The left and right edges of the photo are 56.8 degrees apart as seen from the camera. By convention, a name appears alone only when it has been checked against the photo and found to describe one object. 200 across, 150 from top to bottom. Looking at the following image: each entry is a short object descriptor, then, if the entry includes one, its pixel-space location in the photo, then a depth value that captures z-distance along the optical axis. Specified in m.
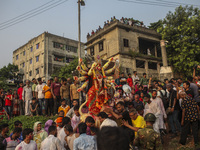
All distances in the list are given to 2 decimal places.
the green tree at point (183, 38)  22.33
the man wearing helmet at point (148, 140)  3.54
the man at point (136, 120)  4.83
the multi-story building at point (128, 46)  24.33
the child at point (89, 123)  4.55
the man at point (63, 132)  5.10
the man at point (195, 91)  6.96
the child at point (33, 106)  9.50
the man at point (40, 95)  9.86
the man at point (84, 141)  3.79
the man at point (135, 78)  11.85
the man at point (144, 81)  11.31
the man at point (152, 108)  6.80
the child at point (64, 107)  7.84
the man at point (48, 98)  9.69
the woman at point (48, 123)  5.67
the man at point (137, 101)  7.59
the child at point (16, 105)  11.00
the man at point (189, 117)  6.00
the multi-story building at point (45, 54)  35.78
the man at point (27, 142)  4.34
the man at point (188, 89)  6.77
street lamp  13.04
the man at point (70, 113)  7.19
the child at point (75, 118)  6.38
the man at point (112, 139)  1.70
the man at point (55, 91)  9.64
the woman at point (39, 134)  5.18
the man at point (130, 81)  11.39
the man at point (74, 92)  9.46
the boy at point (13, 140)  5.01
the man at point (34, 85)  10.50
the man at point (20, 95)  11.05
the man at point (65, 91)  9.55
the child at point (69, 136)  4.81
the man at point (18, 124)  5.82
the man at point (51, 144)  4.30
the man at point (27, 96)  10.27
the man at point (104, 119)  4.40
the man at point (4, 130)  5.49
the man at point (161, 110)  6.80
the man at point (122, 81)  10.39
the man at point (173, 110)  7.44
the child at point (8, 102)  10.95
